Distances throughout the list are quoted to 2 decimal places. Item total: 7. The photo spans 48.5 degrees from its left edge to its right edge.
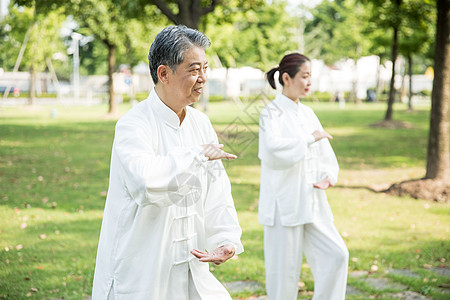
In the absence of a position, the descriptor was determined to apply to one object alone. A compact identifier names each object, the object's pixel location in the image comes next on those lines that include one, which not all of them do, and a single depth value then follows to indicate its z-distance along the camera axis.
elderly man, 2.49
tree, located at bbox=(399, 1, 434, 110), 16.75
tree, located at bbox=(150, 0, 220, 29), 15.01
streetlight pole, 48.08
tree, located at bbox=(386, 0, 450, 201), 9.56
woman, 4.41
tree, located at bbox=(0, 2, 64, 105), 36.69
